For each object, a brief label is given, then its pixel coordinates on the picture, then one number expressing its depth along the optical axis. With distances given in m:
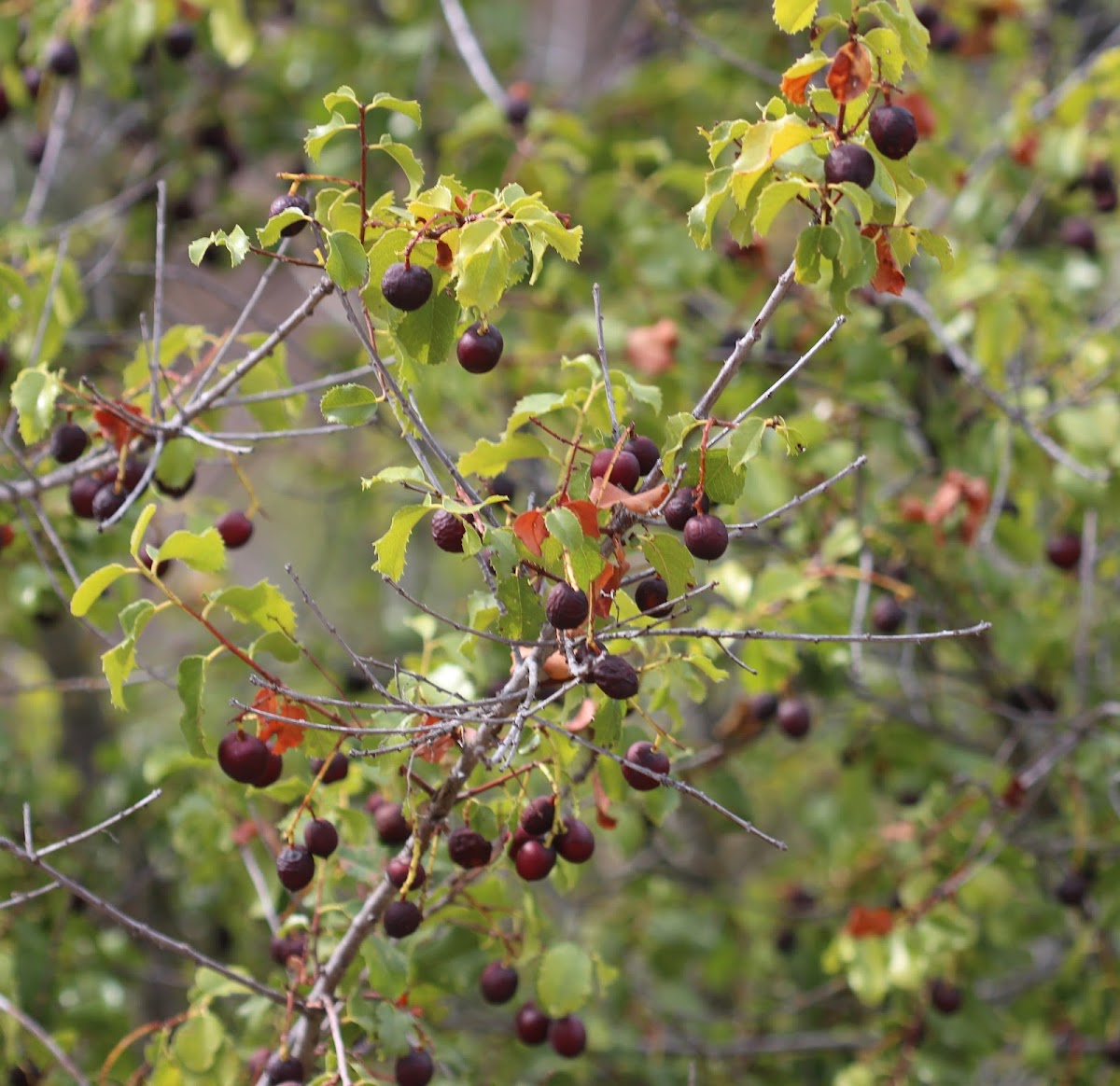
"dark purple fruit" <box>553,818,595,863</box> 1.85
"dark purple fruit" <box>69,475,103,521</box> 1.93
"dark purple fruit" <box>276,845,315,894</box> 1.84
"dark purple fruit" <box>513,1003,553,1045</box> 1.93
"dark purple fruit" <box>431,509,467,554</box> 1.79
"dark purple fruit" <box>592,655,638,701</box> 1.78
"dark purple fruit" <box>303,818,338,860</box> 1.85
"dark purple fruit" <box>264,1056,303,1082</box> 1.86
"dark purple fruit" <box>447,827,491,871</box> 1.84
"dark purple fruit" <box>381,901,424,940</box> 1.84
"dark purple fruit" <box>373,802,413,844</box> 1.90
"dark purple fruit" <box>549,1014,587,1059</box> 1.93
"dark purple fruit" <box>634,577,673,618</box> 1.82
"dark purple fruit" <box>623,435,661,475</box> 1.81
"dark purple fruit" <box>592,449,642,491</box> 1.79
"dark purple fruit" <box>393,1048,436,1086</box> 1.86
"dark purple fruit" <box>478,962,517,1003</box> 1.91
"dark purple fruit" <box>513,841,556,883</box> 1.84
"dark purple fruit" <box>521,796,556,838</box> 1.83
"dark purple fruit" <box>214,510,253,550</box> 1.96
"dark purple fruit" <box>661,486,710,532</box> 1.79
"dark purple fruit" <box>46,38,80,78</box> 2.32
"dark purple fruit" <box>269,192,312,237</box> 1.80
